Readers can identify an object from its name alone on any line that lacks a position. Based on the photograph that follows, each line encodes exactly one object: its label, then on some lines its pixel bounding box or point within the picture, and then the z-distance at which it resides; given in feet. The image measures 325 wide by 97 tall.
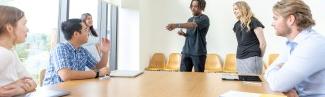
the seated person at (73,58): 7.24
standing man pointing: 12.24
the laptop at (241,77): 7.40
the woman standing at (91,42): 11.22
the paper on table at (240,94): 5.23
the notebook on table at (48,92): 5.10
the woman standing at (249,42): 10.99
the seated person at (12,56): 4.96
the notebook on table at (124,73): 7.75
